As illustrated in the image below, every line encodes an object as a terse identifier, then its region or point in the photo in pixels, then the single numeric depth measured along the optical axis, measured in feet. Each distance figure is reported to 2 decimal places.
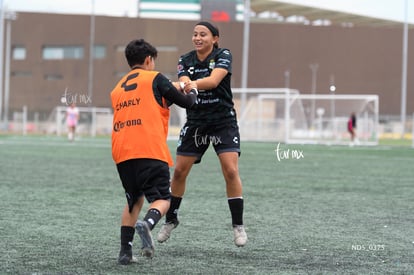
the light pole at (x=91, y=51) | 231.71
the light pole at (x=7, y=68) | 222.89
